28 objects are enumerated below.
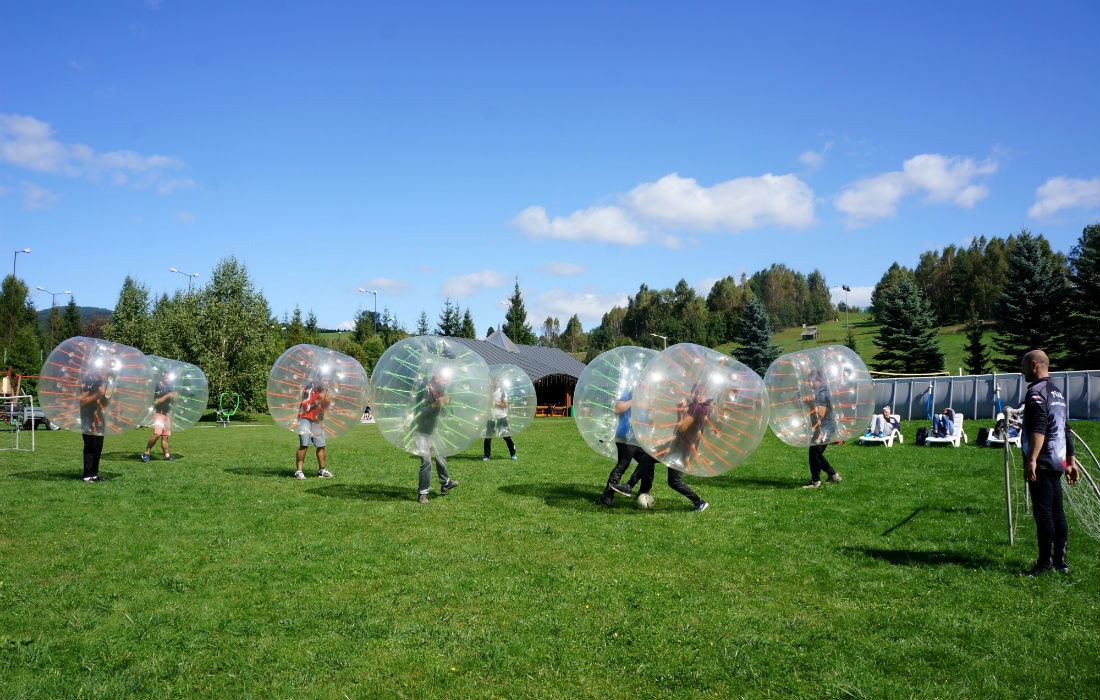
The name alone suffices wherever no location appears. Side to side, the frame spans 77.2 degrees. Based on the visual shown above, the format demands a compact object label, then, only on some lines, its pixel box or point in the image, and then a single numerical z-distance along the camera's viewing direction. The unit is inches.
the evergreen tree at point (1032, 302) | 1752.0
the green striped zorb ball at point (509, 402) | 666.8
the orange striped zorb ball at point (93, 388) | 469.1
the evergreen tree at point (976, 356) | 1891.0
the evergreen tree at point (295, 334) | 2768.2
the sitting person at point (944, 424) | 828.6
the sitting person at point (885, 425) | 856.3
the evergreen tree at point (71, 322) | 3401.1
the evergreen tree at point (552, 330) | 5462.6
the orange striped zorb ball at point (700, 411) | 345.7
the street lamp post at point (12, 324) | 3049.7
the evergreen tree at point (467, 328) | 3083.2
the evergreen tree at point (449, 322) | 3038.9
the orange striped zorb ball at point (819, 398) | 473.1
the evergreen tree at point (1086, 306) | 1648.6
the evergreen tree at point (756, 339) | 2388.0
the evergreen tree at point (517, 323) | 3110.2
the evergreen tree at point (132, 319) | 2048.5
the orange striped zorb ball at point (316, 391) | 522.0
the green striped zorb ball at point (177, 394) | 685.9
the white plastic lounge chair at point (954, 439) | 814.5
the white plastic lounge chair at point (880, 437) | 842.8
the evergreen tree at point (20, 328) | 2618.1
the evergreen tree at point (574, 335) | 5492.1
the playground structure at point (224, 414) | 1478.8
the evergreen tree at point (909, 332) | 2049.7
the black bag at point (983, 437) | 796.6
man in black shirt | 271.7
